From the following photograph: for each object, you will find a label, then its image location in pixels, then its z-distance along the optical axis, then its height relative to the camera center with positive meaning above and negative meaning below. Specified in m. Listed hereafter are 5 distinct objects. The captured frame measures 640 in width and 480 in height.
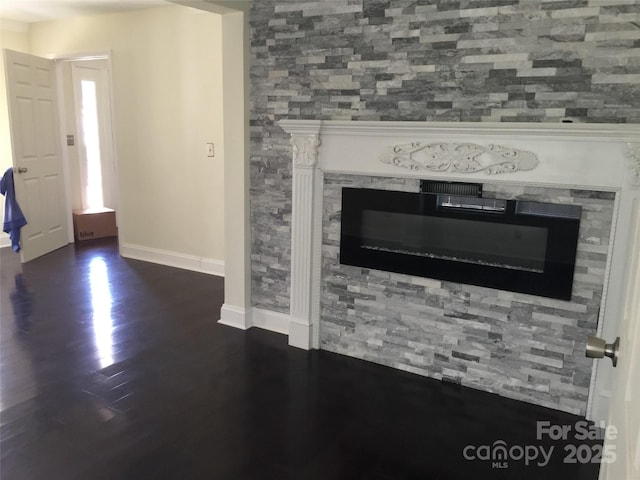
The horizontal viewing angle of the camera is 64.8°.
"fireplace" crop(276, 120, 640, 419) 2.47 -0.62
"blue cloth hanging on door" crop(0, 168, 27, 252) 5.11 -0.71
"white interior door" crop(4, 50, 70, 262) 5.12 -0.10
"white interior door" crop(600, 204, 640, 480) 0.71 -0.38
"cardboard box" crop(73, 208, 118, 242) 6.31 -1.02
